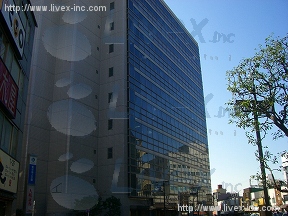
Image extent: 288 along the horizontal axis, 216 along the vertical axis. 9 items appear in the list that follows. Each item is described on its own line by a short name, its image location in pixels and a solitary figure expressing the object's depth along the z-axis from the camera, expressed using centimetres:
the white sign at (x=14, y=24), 1388
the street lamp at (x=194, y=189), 5872
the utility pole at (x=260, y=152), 1310
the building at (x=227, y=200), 6760
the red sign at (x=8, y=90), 1385
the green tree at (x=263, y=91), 1560
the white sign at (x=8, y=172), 1431
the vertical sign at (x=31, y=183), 2108
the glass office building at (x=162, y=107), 4297
